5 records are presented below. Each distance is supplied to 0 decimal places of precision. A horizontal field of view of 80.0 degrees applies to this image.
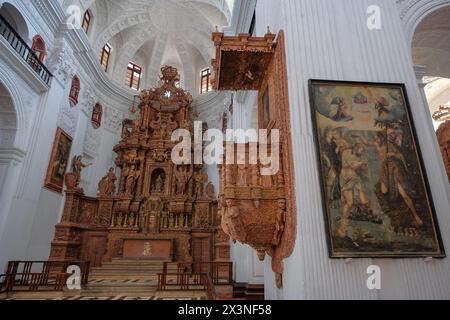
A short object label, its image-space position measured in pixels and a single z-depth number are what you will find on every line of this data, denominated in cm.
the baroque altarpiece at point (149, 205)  1070
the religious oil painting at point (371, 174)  315
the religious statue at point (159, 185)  1293
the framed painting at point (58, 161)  948
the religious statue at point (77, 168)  1079
